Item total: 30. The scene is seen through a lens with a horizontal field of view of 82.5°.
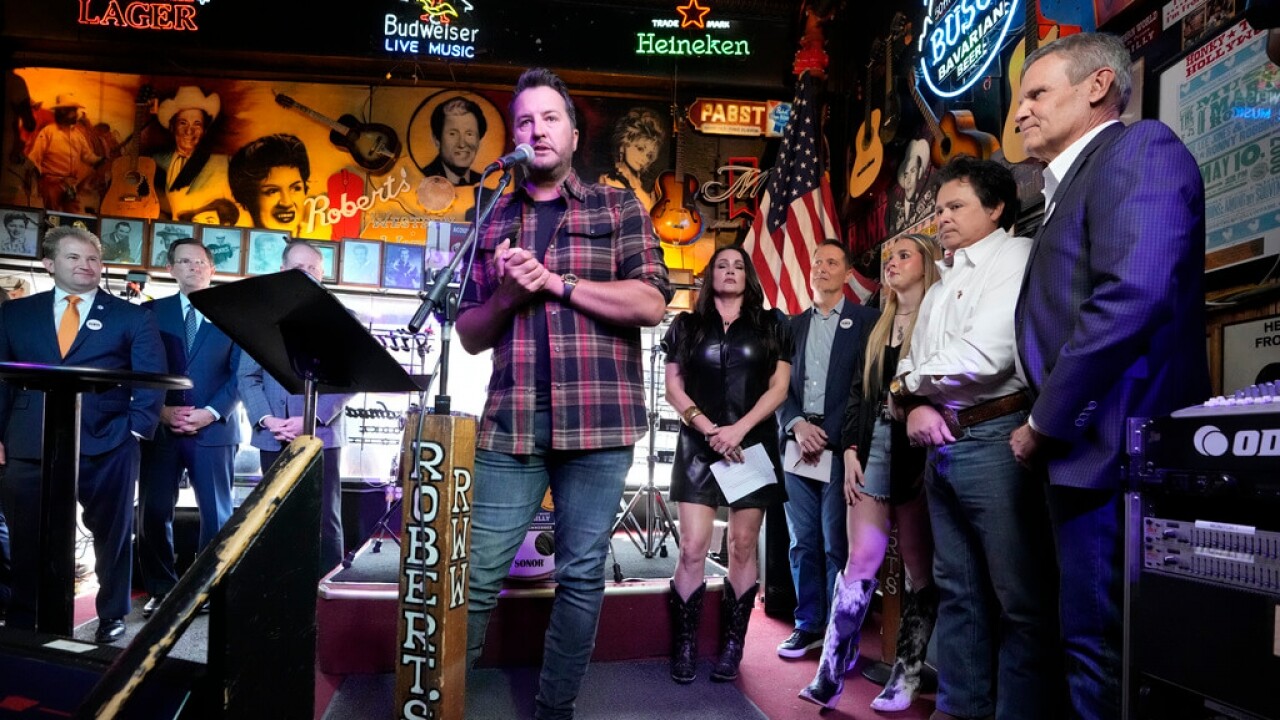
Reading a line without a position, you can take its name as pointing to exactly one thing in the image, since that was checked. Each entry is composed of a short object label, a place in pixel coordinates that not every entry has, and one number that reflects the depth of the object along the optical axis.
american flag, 5.12
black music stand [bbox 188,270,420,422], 1.39
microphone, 1.76
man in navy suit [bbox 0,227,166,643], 3.24
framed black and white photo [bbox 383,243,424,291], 6.77
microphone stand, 1.54
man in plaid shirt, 1.91
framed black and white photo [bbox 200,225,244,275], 6.63
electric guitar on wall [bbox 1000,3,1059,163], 3.37
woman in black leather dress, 2.94
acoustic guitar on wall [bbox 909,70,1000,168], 3.89
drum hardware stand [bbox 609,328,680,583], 4.31
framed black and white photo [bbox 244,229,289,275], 6.65
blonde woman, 2.65
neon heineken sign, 6.79
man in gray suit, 3.99
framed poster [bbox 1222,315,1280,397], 2.08
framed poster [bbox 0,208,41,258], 6.42
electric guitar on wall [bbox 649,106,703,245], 7.29
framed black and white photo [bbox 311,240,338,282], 6.75
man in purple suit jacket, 1.51
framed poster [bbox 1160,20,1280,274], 2.08
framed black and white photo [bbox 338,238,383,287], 6.75
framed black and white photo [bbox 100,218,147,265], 6.59
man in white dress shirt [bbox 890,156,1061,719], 1.89
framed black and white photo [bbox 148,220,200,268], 6.70
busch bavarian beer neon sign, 3.81
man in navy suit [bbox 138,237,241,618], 3.88
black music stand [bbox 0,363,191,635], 2.05
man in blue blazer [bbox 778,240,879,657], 3.44
